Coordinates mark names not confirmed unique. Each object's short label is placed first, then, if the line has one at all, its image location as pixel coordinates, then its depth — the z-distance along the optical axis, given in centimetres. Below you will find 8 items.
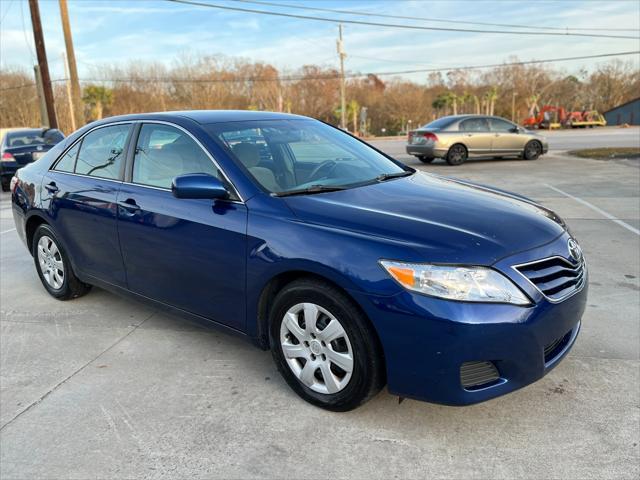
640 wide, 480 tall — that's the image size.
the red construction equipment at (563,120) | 4872
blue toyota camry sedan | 241
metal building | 5125
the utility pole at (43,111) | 2356
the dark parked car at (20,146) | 1318
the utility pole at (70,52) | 1919
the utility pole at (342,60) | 4041
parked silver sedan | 1591
